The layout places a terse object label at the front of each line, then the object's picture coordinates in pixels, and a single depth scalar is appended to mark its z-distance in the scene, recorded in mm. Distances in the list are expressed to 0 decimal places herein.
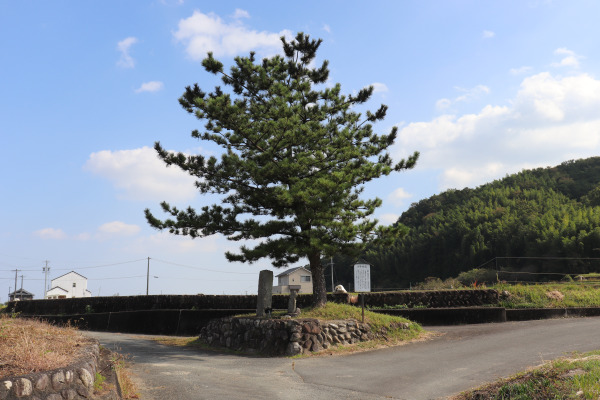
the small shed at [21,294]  63938
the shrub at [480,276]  35000
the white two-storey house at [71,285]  66438
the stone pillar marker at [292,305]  14947
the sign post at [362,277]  19812
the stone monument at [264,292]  15594
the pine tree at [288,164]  14859
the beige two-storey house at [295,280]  63906
